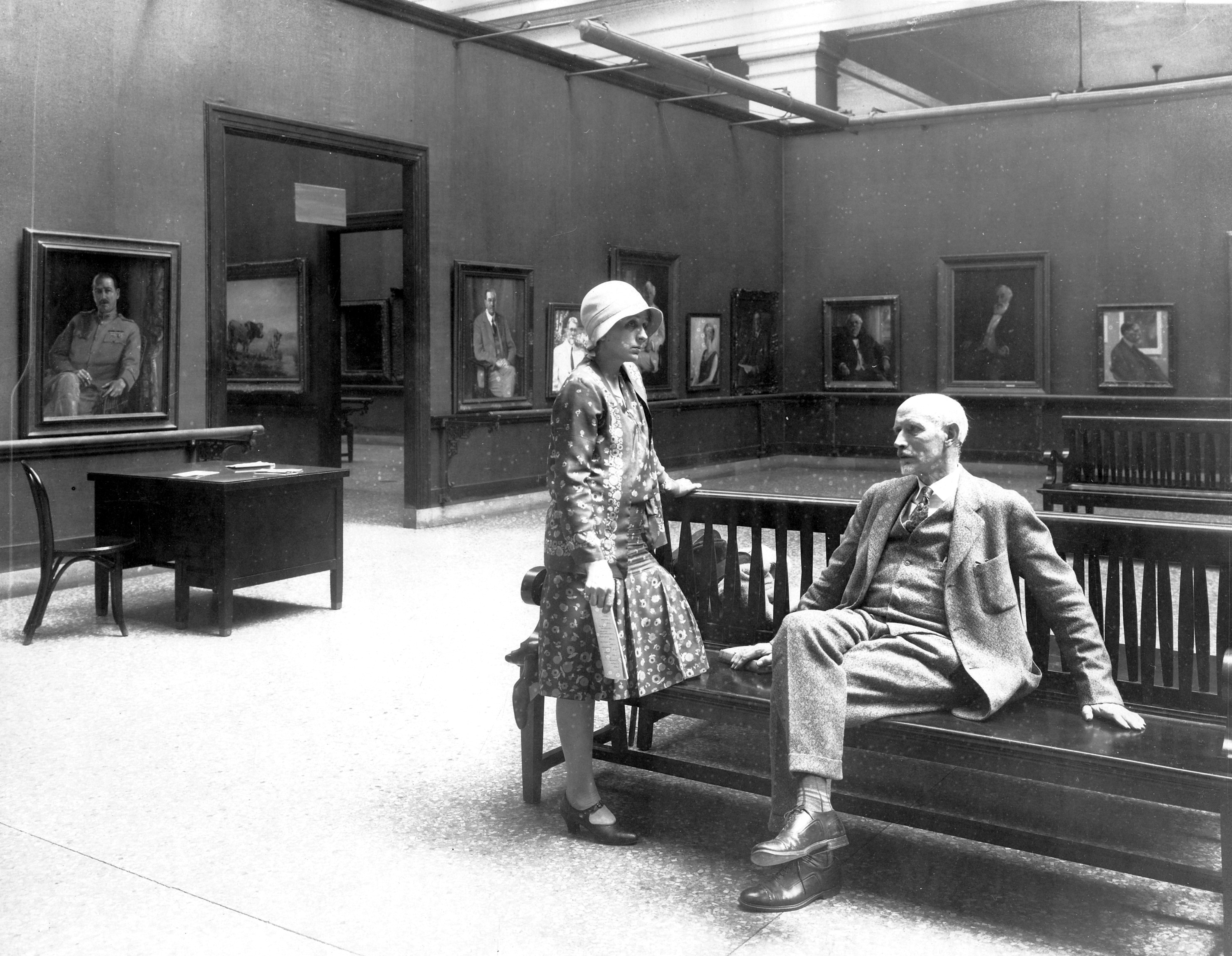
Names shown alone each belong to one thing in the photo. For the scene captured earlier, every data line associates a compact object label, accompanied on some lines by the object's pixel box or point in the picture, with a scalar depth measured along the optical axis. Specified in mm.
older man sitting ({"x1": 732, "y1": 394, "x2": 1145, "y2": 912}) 3762
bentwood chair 7723
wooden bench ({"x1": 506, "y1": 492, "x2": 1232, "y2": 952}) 3586
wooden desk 7980
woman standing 4172
